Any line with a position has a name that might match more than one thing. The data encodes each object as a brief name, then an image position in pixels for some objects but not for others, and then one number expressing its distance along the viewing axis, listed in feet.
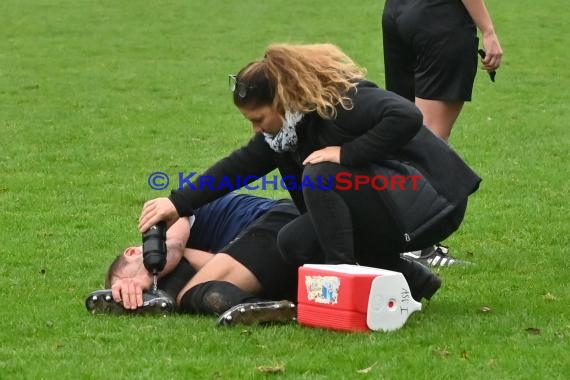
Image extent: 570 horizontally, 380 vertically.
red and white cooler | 33.73
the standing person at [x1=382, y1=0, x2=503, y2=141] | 48.16
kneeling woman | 35.45
